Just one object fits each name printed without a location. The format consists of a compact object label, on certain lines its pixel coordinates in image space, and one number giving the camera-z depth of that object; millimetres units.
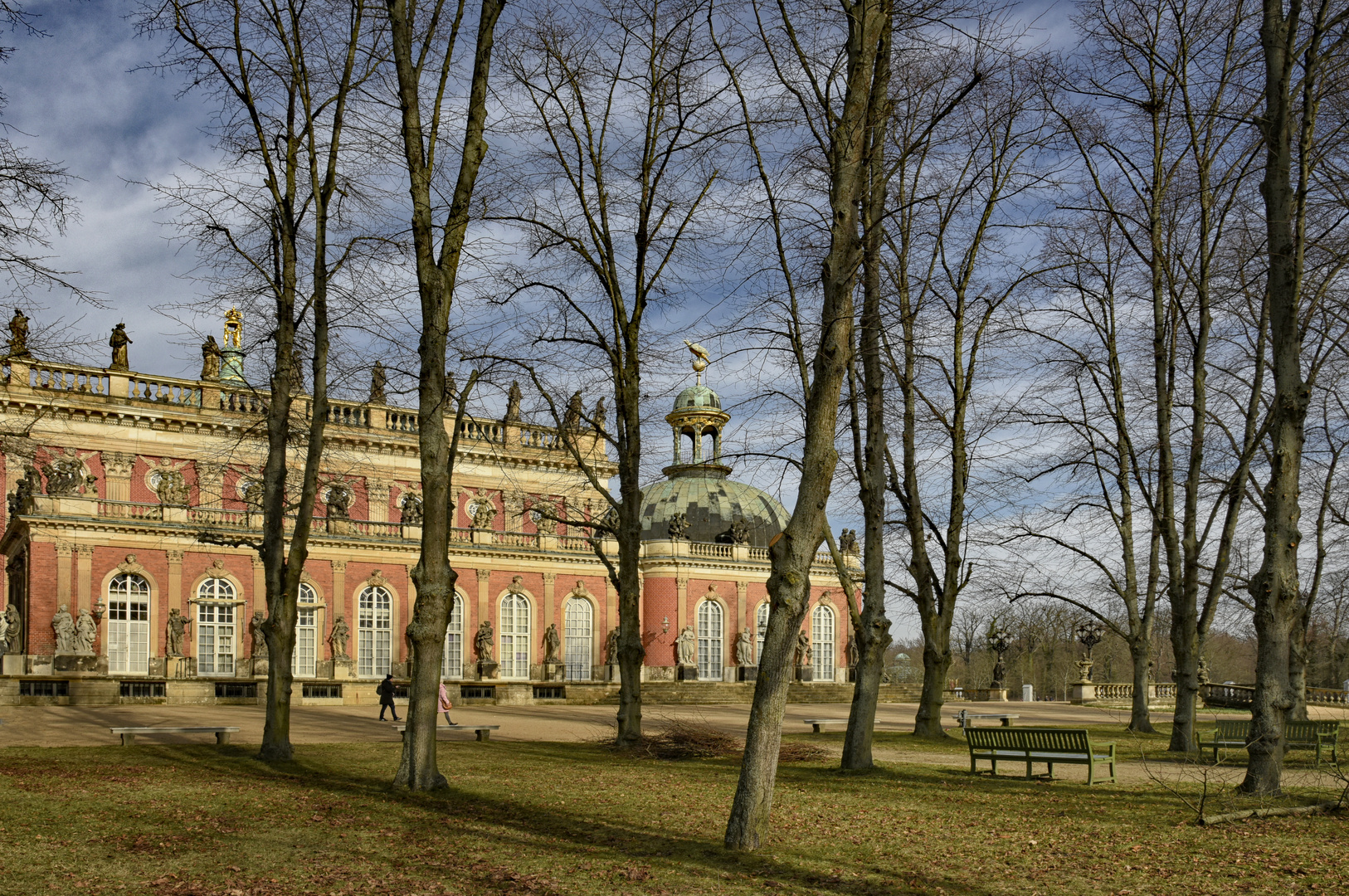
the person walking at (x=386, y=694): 26281
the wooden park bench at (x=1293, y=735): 16016
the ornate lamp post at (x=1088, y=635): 44406
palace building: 34062
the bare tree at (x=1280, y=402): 11664
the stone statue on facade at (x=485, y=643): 40969
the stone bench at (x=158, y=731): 17797
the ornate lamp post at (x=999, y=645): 46688
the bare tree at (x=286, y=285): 15375
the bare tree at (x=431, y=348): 11969
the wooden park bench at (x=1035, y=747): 13688
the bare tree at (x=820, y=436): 8734
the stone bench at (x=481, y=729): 20547
